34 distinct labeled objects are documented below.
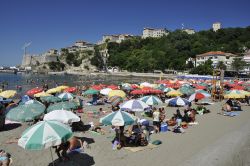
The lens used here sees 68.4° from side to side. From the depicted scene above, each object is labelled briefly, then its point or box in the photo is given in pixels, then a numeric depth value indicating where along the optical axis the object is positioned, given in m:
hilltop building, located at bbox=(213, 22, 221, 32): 119.51
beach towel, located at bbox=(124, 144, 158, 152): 7.35
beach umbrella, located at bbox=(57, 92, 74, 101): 13.54
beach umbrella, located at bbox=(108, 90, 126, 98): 14.62
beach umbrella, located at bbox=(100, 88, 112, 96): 17.55
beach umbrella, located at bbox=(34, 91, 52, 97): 13.87
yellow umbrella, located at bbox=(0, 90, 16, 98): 14.40
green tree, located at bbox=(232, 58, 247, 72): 55.45
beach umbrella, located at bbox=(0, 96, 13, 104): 13.91
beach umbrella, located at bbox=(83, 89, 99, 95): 16.45
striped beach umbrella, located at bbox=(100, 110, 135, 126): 7.11
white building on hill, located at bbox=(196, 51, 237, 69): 64.60
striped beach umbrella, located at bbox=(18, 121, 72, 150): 5.16
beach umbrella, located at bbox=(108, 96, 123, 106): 12.75
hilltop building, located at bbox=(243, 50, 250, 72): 62.60
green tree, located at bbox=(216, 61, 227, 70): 56.14
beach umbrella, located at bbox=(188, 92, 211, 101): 14.15
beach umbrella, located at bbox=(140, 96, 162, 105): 11.43
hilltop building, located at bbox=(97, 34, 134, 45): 130.85
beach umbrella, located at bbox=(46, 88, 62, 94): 17.12
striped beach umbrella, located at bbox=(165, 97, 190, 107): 12.93
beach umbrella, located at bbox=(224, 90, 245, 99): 13.86
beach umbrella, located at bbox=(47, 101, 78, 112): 8.99
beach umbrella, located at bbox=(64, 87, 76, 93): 17.78
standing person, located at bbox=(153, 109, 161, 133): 9.40
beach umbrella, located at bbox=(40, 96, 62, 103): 12.03
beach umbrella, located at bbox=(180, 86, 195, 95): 17.82
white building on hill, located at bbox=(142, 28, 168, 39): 126.14
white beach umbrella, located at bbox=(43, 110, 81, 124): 7.51
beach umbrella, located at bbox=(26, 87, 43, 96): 15.71
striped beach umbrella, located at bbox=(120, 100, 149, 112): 9.07
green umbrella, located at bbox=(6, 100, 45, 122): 7.93
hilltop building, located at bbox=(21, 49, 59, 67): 130.14
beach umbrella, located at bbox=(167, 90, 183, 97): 15.94
